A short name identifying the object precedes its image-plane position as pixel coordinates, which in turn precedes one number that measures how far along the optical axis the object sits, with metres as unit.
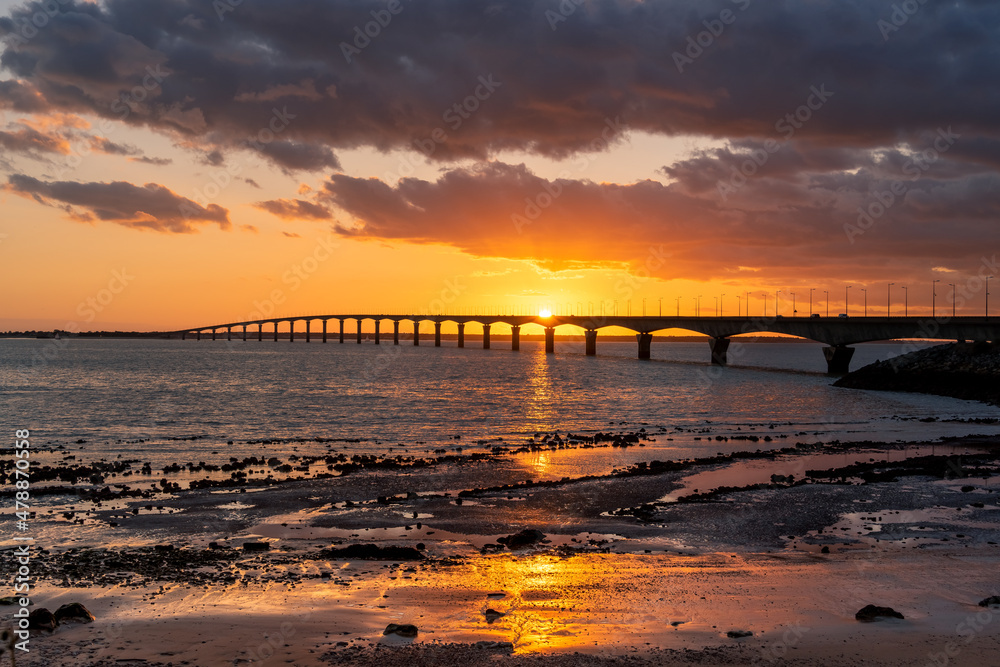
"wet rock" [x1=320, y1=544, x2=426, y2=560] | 18.02
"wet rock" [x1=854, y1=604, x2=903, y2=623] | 13.45
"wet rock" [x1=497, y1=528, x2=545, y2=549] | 19.27
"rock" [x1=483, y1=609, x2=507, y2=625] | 13.60
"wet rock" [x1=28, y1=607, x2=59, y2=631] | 12.77
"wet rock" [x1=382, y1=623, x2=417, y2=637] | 12.56
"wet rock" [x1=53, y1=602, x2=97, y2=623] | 13.20
